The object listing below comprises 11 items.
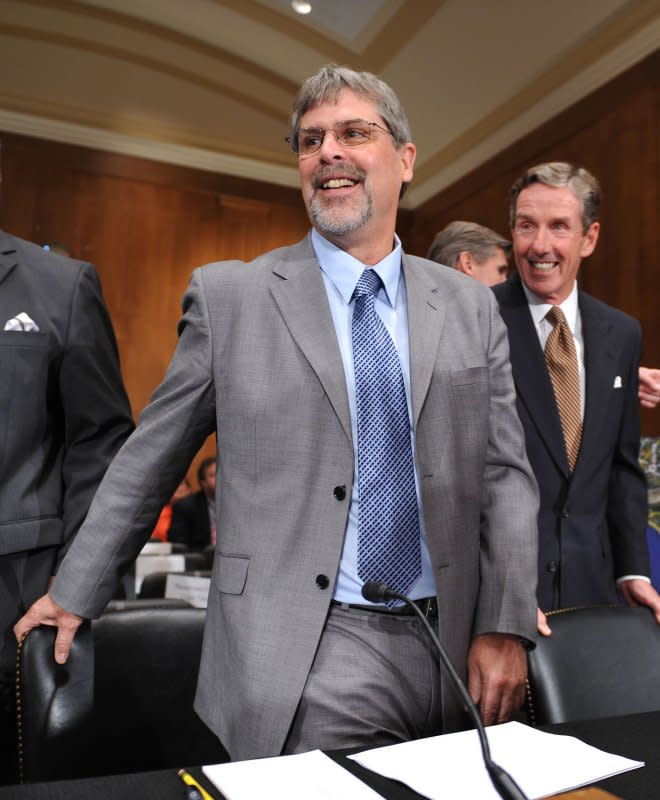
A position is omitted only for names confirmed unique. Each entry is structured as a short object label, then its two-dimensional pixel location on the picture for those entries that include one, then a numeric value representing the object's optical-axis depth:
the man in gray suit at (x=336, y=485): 1.34
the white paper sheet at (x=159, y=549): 4.04
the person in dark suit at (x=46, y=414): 1.72
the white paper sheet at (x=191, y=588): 2.38
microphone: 0.82
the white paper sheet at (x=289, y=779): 0.88
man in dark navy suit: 1.96
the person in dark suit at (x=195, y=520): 5.43
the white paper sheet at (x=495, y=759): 0.93
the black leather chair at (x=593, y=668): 1.43
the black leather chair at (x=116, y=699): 1.31
